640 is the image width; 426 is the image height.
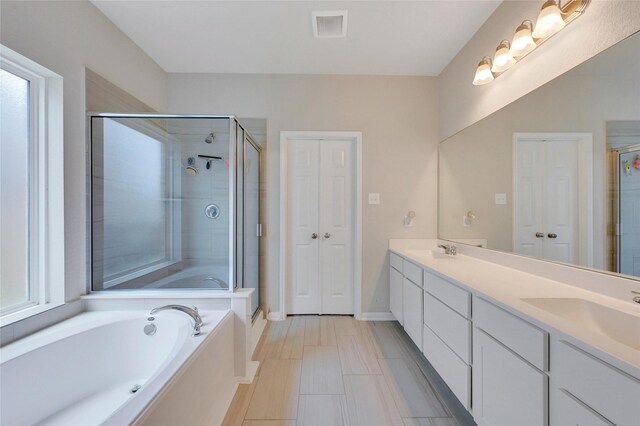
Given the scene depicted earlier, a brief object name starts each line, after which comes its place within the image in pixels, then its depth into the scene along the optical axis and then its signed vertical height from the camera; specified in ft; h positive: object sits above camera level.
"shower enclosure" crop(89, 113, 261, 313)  5.92 +0.25
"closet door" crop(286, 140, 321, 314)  8.95 -0.58
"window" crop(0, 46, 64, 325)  4.39 +0.44
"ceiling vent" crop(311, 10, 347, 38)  5.97 +4.65
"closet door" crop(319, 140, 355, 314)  9.00 -0.52
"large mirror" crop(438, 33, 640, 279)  3.54 +0.74
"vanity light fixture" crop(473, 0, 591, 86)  4.17 +3.25
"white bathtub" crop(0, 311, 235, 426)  3.48 -2.46
